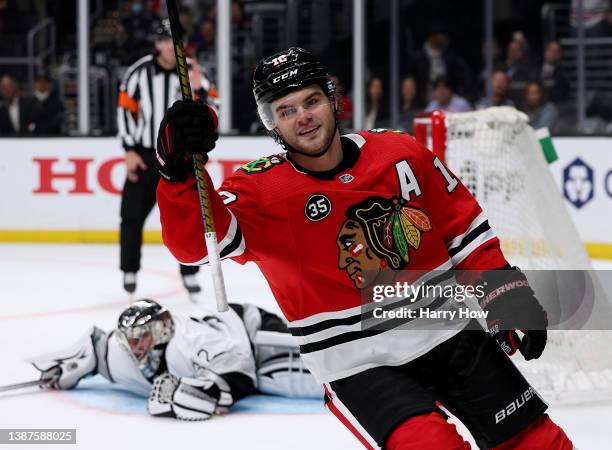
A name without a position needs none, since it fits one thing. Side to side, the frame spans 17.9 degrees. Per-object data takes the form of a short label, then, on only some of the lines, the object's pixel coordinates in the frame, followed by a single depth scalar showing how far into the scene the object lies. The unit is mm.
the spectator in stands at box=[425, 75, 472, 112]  13419
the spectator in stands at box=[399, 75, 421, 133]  13690
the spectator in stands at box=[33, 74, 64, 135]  13638
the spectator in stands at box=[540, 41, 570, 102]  13432
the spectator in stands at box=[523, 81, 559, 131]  13007
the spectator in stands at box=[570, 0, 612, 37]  13613
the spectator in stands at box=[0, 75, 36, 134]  13729
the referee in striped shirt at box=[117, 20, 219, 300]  9260
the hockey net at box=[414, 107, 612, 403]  6001
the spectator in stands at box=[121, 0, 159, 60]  14810
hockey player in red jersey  3245
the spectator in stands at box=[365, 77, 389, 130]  13600
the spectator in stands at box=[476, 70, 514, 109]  13239
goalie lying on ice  5744
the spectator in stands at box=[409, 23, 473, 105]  13857
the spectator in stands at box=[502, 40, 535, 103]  13471
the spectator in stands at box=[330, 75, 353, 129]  13664
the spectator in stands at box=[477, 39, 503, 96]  13909
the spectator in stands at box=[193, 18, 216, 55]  14411
